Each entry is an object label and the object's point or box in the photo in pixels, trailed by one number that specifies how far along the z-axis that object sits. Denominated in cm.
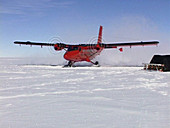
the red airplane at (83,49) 2772
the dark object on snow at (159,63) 2112
